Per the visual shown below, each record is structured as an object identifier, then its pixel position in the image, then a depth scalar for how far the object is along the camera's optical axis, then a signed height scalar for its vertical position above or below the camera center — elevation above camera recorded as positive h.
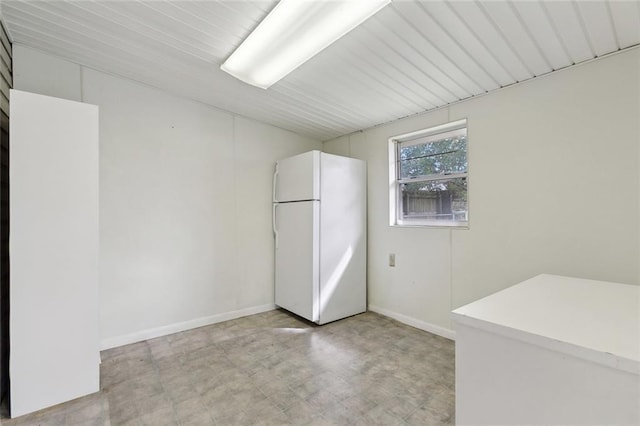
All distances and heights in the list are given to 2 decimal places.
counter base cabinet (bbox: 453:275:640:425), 0.81 -0.49
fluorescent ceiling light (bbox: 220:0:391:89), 1.57 +1.14
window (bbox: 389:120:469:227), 2.86 +0.39
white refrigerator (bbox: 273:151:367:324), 3.11 -0.27
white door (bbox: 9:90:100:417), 1.73 -0.24
